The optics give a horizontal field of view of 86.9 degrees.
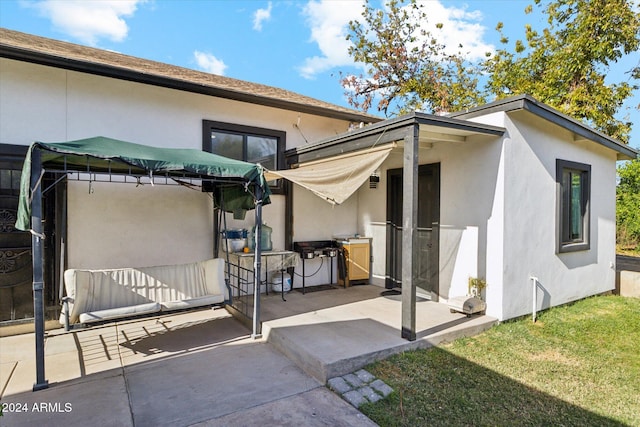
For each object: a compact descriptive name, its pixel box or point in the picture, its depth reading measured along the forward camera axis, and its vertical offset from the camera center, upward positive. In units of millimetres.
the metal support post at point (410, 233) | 4340 -289
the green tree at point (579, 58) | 10141 +5043
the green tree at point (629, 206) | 13516 +194
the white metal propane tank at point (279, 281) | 6871 -1450
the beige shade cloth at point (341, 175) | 4758 +531
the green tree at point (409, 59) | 14688 +6804
